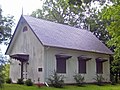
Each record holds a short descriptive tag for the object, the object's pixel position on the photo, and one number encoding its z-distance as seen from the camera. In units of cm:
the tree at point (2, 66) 1327
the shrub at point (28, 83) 1881
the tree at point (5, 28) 2070
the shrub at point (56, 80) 1955
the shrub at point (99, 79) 2489
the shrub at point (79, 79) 2245
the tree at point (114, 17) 1517
